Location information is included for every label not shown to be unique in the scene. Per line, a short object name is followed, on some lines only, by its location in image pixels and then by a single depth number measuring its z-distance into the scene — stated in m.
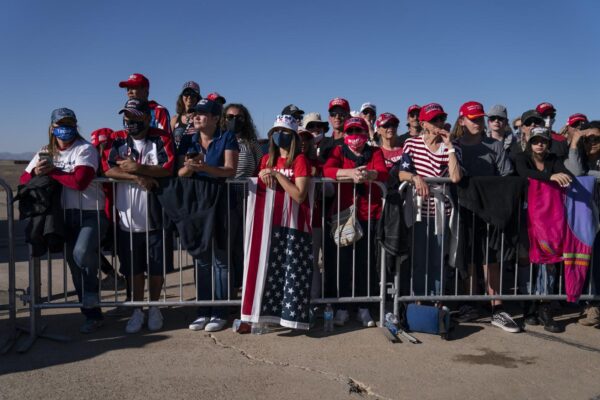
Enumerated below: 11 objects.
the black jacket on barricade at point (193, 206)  5.19
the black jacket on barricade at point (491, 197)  5.48
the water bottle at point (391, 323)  5.22
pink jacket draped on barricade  5.53
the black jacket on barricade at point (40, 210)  4.94
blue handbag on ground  5.12
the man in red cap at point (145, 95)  6.30
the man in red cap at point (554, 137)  6.32
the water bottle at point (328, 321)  5.29
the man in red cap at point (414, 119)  8.52
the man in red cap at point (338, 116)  6.95
